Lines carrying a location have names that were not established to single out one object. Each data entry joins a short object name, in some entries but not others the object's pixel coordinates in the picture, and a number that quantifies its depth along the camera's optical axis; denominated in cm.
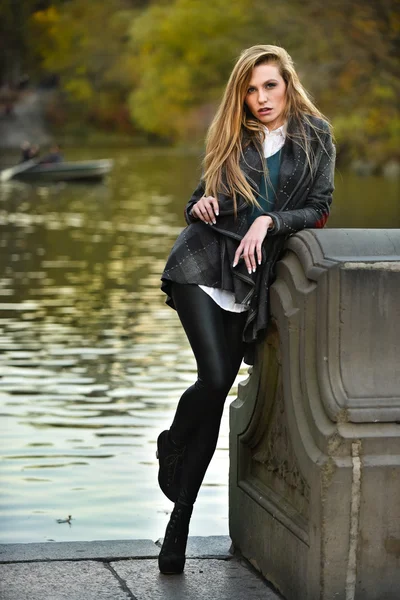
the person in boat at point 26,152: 4434
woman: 470
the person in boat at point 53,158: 4166
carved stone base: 416
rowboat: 3919
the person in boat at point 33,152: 4506
